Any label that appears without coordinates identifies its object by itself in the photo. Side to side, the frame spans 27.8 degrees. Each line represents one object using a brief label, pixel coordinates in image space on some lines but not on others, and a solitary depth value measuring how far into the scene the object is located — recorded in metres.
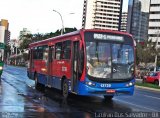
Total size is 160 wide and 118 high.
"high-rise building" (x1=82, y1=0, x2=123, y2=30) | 122.93
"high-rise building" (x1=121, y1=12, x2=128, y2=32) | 142.36
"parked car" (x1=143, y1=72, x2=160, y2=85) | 34.71
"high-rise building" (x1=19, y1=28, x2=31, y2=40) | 108.86
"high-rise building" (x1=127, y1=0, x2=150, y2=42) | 142.94
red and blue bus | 13.06
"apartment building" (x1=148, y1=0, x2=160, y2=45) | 122.52
